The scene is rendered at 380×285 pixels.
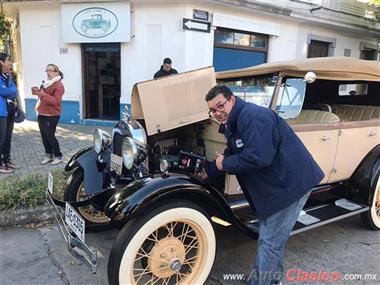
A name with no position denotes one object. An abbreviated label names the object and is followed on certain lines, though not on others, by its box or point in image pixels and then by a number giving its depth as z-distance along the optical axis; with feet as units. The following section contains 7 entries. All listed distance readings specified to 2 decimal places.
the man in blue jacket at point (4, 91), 16.89
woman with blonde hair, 17.99
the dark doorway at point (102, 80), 31.89
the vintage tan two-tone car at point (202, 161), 8.32
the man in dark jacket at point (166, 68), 25.75
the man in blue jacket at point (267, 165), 7.91
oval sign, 30.09
